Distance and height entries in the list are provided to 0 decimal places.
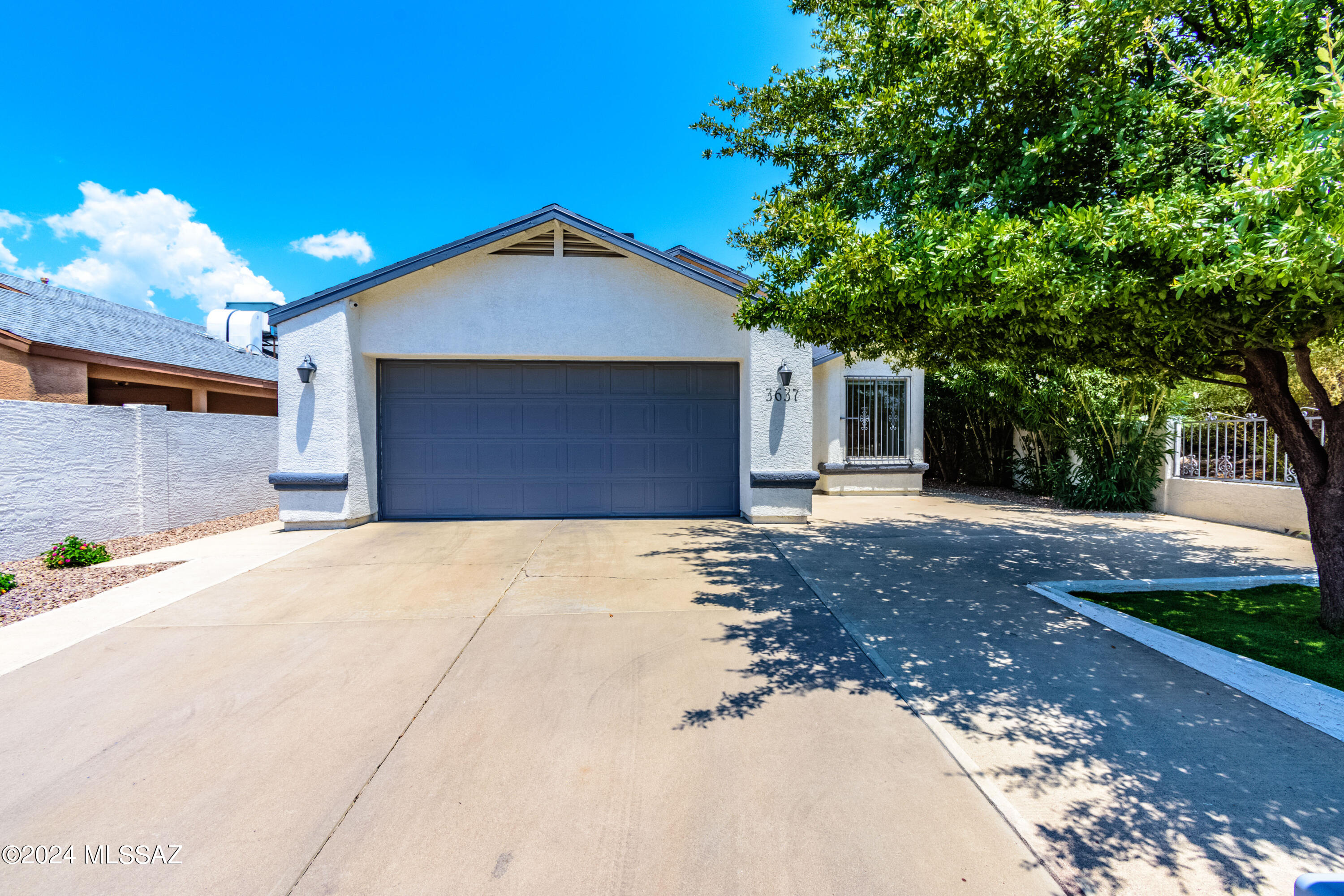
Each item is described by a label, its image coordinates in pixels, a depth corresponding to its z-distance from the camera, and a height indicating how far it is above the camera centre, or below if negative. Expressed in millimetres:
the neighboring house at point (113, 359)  8977 +1338
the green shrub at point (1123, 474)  9758 -631
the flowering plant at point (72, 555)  6188 -1316
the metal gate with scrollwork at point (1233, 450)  8117 -189
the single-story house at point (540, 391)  8250 +694
